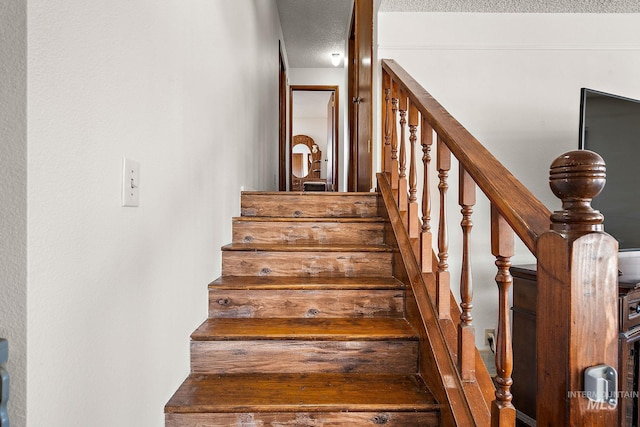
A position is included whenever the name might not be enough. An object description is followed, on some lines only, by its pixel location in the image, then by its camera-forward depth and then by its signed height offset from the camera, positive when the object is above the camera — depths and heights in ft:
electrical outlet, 7.68 -2.51
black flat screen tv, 6.64 +1.03
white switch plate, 3.06 +0.23
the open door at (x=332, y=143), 20.58 +3.73
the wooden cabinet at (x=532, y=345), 5.42 -2.06
